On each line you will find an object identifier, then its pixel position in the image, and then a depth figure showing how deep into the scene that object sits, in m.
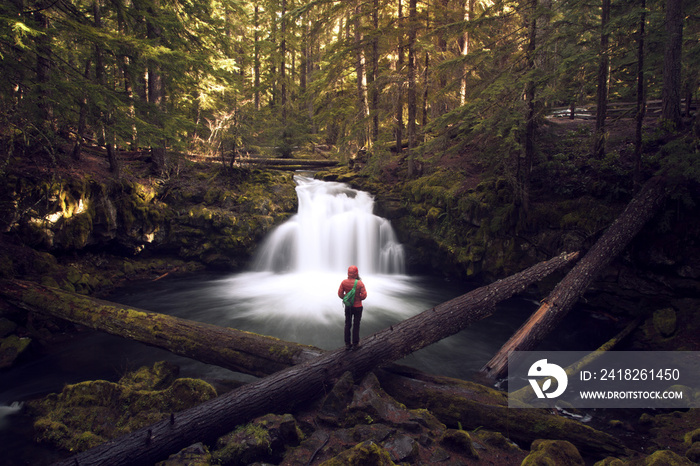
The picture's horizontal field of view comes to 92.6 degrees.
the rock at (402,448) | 4.04
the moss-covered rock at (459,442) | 4.27
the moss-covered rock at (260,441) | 4.08
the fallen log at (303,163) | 21.45
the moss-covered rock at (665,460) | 3.55
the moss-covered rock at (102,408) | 4.86
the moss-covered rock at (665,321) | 8.09
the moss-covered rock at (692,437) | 4.75
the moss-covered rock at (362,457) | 3.62
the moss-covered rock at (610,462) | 3.85
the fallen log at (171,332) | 6.05
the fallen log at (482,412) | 4.72
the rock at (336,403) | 4.90
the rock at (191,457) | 3.90
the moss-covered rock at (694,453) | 4.16
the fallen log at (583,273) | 6.74
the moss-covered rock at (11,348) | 6.86
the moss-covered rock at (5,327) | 7.41
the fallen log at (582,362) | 5.64
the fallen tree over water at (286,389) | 4.08
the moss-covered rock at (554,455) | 3.77
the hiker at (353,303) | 5.59
